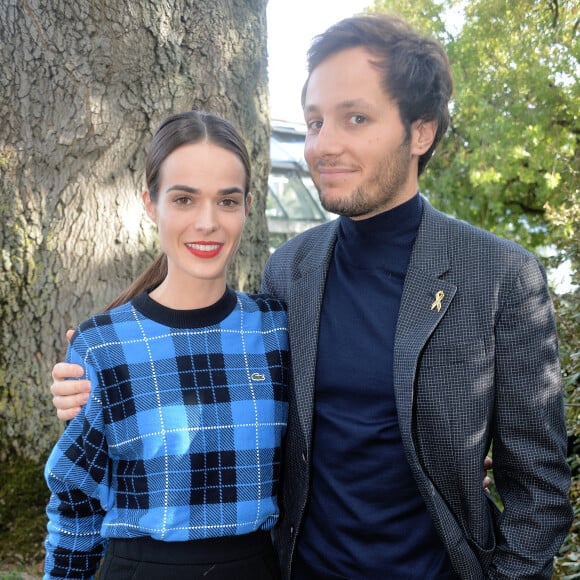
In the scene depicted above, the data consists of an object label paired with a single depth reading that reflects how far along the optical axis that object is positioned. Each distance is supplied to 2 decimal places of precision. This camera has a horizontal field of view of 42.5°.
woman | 1.98
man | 2.05
